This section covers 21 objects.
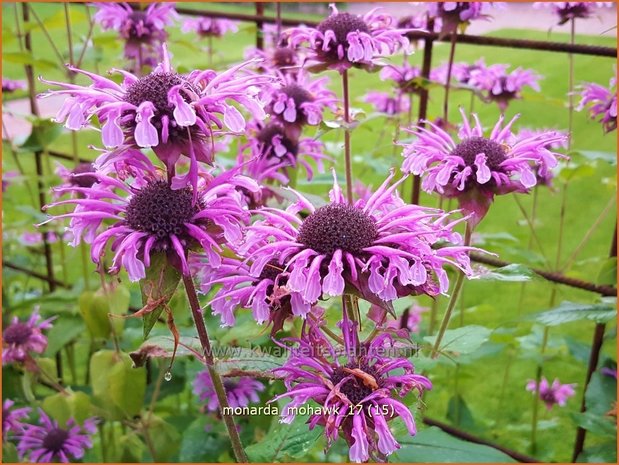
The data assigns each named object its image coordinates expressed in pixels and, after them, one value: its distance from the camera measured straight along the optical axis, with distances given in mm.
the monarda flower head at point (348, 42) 243
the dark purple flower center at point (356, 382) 155
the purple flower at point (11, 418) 330
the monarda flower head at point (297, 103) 278
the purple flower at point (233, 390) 291
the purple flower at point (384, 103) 475
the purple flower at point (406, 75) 355
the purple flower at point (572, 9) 349
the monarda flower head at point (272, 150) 275
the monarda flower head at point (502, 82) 368
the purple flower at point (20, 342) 310
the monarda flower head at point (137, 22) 366
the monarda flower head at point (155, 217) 151
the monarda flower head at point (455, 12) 300
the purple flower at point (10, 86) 644
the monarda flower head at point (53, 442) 327
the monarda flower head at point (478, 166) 198
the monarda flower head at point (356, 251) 149
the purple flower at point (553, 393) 417
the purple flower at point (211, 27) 592
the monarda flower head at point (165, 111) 141
